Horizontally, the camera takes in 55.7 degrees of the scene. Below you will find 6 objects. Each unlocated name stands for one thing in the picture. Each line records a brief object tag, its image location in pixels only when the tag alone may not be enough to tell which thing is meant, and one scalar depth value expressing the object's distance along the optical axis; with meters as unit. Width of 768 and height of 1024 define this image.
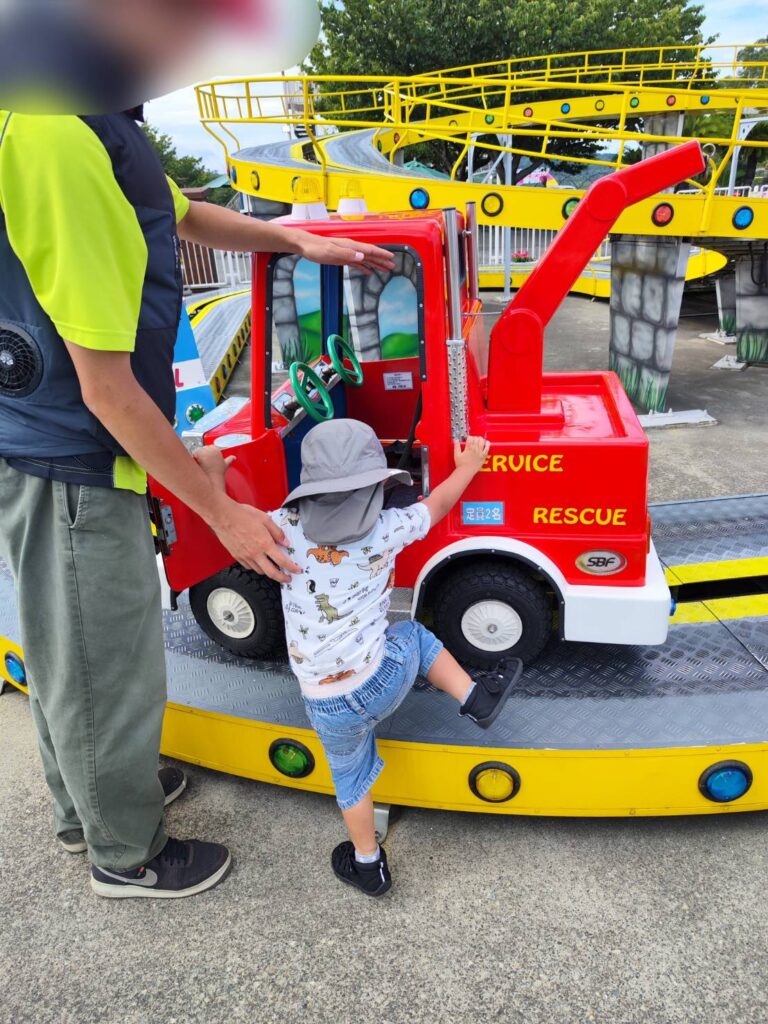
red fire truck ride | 2.22
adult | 1.30
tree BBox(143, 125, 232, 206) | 35.78
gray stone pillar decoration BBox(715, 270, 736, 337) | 9.04
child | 1.86
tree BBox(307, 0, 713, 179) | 18.80
